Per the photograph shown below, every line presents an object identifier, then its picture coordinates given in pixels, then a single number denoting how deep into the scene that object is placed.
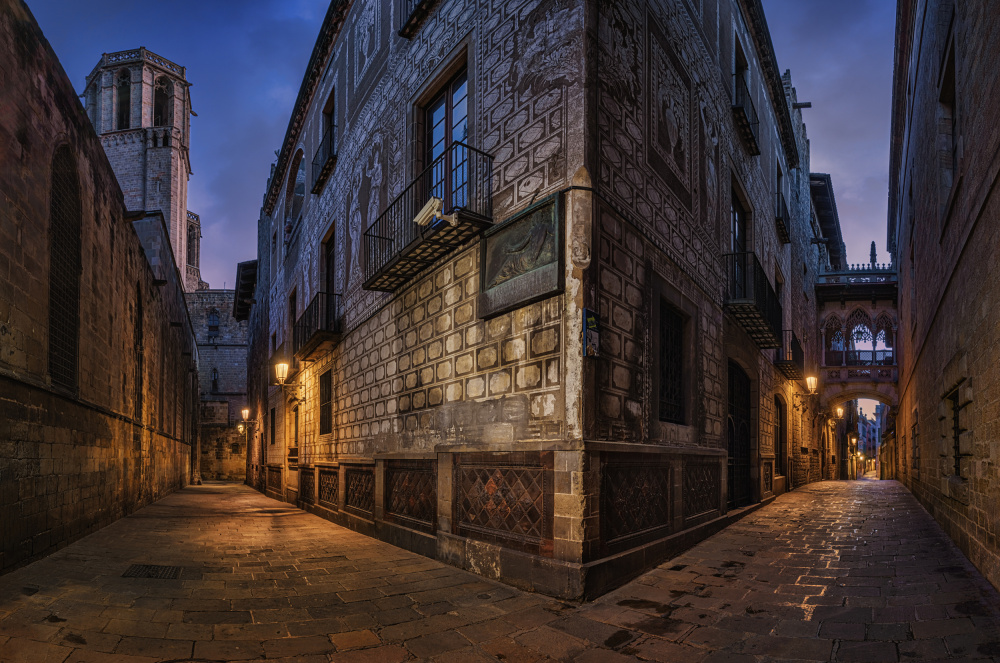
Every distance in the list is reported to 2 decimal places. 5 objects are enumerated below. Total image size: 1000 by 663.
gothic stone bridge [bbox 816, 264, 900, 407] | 25.81
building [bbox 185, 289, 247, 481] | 38.38
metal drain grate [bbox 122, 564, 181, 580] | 6.43
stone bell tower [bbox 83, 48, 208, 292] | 54.06
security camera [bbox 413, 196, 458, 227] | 6.93
